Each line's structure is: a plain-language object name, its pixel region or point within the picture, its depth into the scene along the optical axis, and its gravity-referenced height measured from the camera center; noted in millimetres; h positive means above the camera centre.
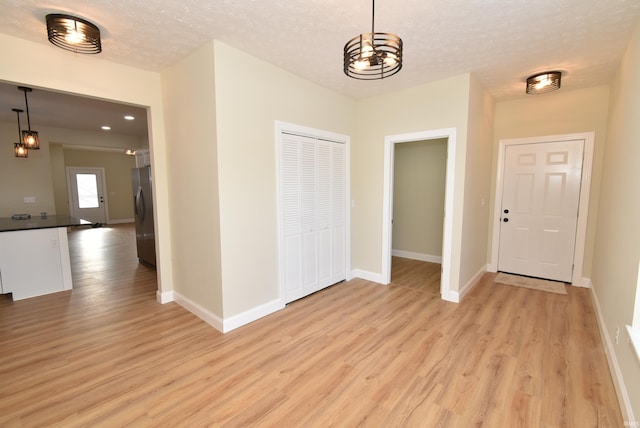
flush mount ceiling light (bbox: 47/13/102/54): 2143 +1206
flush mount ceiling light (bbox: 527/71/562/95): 3225 +1231
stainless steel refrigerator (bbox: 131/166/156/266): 4633 -395
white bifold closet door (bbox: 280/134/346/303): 3379 -307
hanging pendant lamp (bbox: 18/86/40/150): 4559 +796
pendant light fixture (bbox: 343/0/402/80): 1622 +792
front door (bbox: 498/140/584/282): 4039 -271
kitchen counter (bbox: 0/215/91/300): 3559 -886
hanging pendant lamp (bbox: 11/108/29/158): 4921 +698
